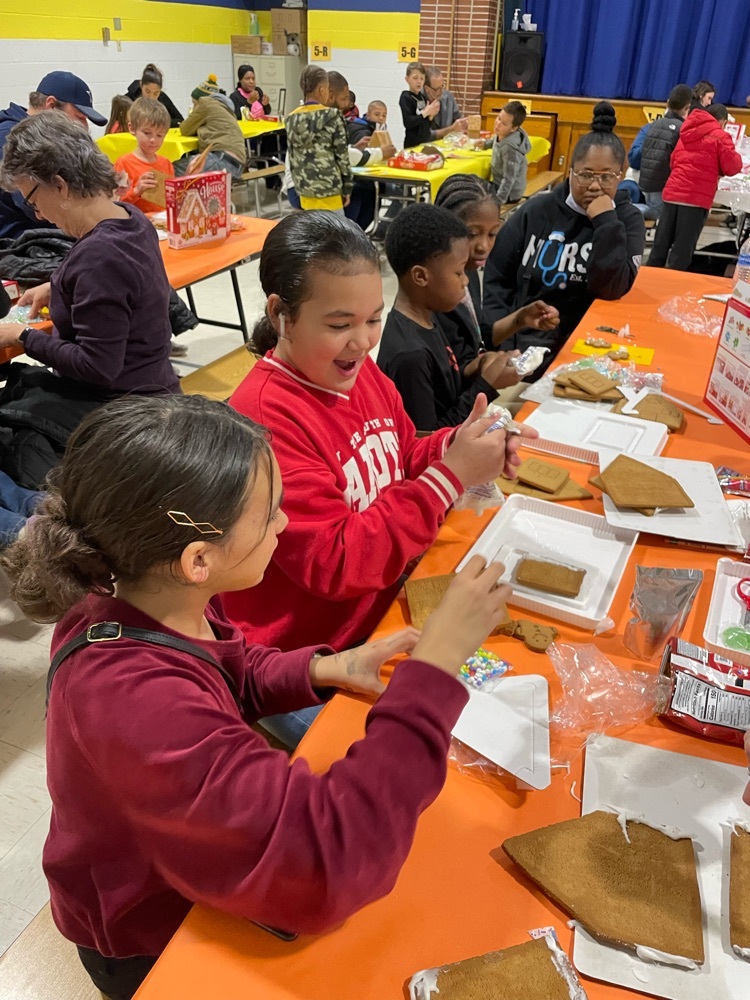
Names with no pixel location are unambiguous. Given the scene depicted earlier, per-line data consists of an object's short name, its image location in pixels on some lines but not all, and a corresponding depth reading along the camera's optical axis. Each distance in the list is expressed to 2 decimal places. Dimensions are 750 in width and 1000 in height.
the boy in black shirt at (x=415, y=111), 7.58
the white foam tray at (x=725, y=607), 1.21
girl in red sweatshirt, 1.28
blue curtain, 8.70
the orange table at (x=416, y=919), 0.74
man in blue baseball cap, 4.00
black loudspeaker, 9.27
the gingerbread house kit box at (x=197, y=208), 3.41
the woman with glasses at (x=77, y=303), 2.21
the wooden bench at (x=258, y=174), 6.86
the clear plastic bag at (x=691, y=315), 2.68
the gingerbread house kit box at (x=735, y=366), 1.65
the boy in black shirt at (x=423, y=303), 2.00
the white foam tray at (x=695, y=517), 1.46
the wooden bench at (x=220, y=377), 3.39
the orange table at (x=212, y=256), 3.24
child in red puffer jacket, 5.58
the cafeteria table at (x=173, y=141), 5.95
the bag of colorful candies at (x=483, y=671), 1.11
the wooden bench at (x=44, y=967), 1.22
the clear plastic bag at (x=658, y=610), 1.17
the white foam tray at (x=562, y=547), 1.28
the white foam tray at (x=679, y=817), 0.75
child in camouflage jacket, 5.49
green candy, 1.21
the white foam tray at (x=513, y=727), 0.97
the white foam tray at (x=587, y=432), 1.79
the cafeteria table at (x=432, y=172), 5.69
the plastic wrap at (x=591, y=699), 1.03
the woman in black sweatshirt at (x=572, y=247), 2.88
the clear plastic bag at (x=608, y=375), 2.07
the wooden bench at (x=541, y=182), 7.49
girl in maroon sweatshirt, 0.71
